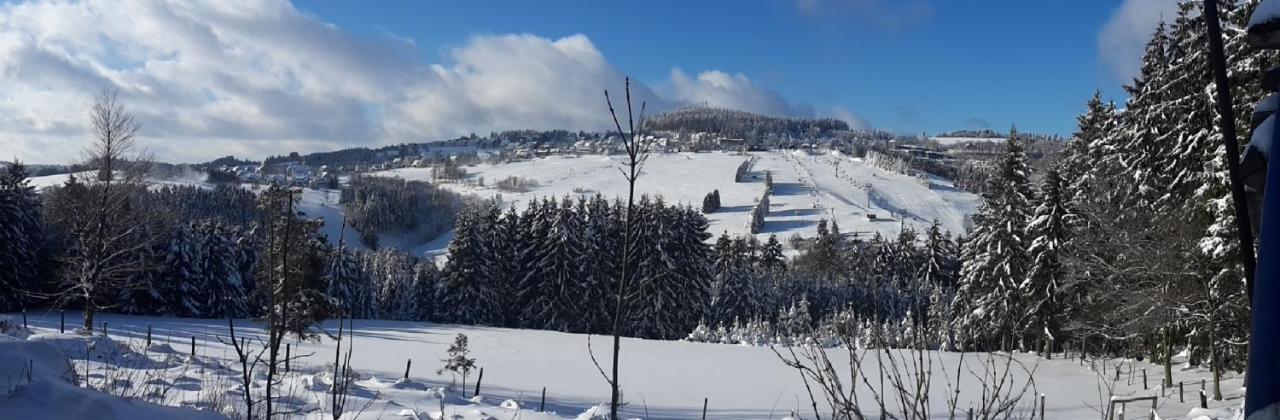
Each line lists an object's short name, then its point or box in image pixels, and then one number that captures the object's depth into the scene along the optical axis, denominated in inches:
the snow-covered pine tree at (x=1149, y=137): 737.0
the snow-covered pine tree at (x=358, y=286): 1636.3
